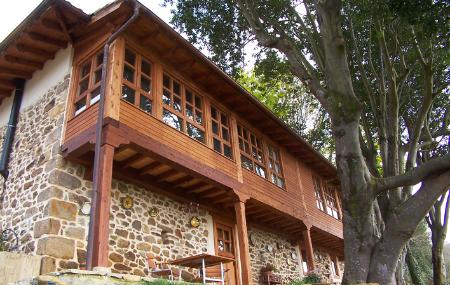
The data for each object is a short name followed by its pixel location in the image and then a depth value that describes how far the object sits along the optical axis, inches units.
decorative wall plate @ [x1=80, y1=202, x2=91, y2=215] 270.5
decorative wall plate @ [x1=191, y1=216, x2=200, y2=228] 358.3
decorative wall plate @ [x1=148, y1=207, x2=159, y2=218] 320.2
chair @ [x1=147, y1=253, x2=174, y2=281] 286.9
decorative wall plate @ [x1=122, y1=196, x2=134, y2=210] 299.8
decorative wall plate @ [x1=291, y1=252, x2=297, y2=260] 518.0
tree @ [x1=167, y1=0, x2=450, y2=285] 216.4
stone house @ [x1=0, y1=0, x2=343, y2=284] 259.1
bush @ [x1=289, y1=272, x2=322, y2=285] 375.8
